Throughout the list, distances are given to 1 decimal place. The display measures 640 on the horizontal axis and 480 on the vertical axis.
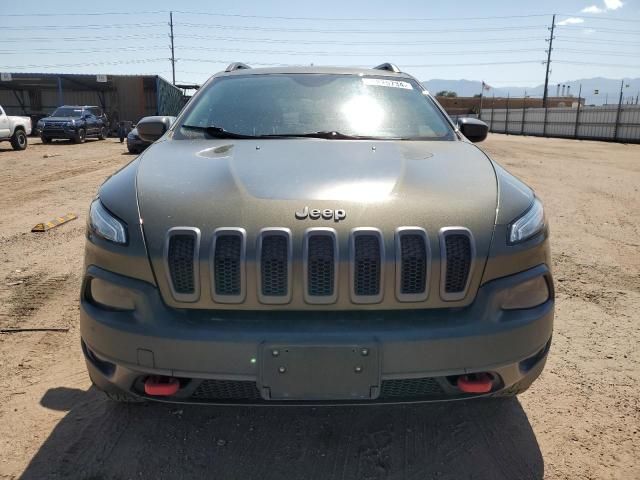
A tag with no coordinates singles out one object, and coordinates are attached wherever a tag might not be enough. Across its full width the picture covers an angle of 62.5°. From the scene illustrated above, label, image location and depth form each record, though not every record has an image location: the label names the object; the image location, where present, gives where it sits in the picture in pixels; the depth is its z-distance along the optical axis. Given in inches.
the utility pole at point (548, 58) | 2558.8
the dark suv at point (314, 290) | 73.5
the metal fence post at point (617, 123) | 1243.5
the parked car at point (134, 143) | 673.2
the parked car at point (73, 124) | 958.4
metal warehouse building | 1508.4
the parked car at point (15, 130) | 727.7
